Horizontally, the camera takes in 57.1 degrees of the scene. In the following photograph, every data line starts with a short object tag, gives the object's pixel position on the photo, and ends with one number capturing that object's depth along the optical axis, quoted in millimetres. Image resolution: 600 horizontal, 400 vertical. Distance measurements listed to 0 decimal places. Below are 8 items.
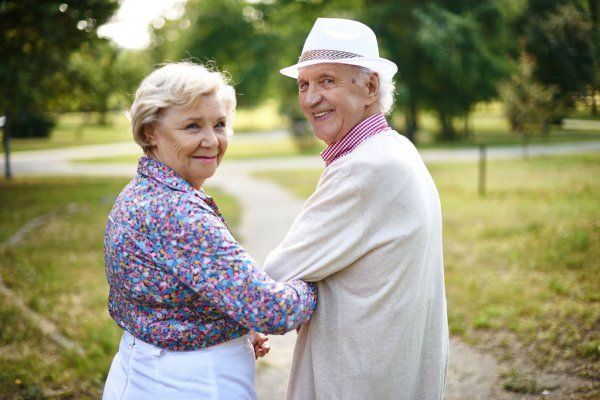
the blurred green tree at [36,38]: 10422
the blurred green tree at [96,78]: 14500
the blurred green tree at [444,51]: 12422
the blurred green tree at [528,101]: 6691
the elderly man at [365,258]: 1956
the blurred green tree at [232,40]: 29078
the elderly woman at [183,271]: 1802
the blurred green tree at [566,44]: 5523
